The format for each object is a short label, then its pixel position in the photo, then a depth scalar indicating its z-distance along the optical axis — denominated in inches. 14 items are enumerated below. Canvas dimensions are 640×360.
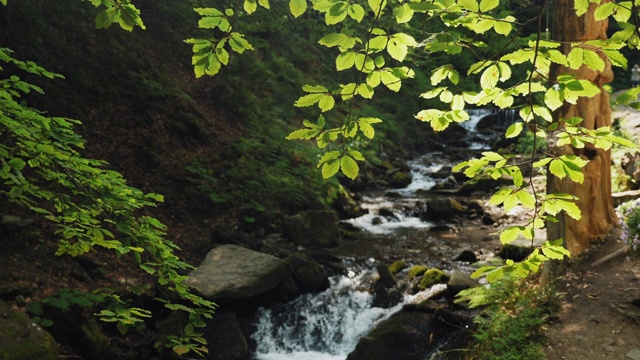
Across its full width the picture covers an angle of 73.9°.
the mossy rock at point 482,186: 567.8
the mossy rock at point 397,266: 341.7
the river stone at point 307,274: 324.5
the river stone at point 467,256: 356.6
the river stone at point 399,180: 631.2
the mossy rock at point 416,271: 328.8
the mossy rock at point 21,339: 181.8
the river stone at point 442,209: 484.1
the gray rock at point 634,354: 174.4
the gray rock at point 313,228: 401.4
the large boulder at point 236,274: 286.4
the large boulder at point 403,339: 248.7
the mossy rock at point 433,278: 310.7
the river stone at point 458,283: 281.9
